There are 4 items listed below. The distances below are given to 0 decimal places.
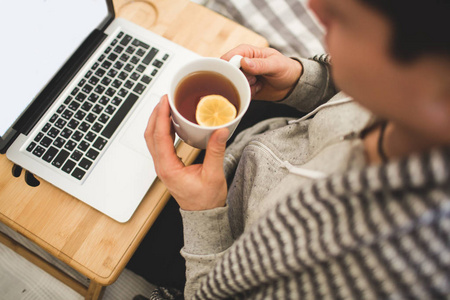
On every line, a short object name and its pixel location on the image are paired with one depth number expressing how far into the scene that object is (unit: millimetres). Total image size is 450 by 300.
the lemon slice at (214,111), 549
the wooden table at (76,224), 594
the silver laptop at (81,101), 582
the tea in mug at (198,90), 553
